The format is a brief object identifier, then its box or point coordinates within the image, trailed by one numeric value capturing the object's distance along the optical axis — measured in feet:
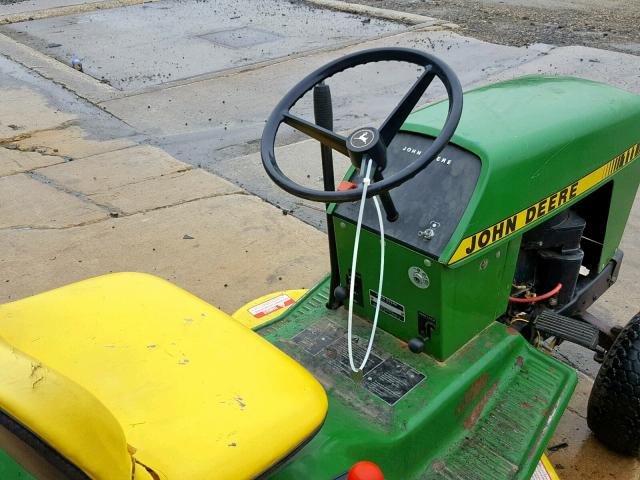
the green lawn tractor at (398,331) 4.25
